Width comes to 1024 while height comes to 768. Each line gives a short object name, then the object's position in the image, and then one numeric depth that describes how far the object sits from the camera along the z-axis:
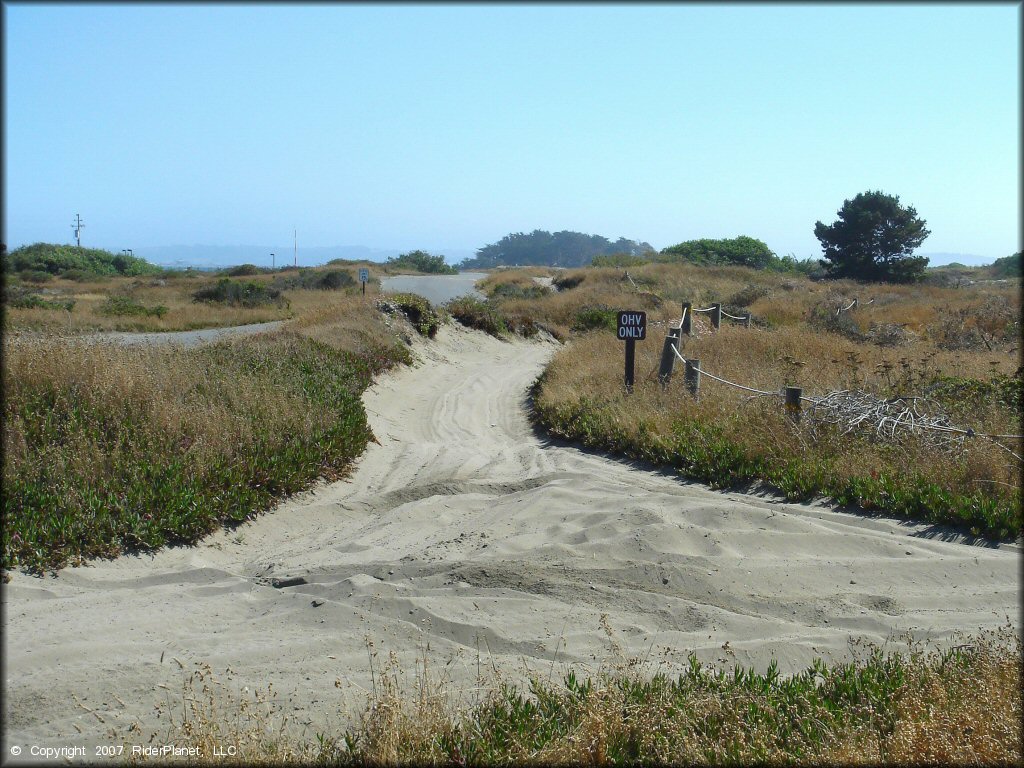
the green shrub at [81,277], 51.61
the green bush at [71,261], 53.91
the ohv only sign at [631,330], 11.48
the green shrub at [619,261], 47.74
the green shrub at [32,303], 28.58
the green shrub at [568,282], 38.60
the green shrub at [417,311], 18.95
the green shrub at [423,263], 67.44
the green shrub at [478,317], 21.89
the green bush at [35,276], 49.22
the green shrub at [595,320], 22.08
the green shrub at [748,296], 26.77
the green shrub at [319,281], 41.88
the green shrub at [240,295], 36.06
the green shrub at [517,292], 32.87
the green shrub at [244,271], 60.12
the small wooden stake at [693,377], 10.27
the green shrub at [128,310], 30.62
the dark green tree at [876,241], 36.66
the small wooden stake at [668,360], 11.28
